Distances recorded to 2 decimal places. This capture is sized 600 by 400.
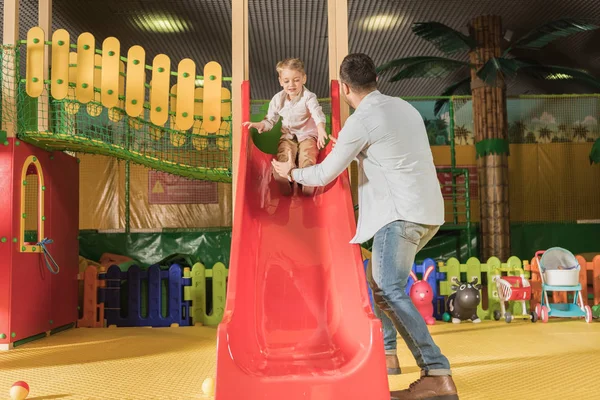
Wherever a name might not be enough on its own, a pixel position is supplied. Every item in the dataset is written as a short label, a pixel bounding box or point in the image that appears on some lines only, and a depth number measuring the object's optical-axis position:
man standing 2.36
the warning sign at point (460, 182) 8.98
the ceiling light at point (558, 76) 11.45
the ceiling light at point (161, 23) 8.88
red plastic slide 2.14
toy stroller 5.50
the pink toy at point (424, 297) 5.43
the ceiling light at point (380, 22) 8.88
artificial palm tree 7.50
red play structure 4.41
